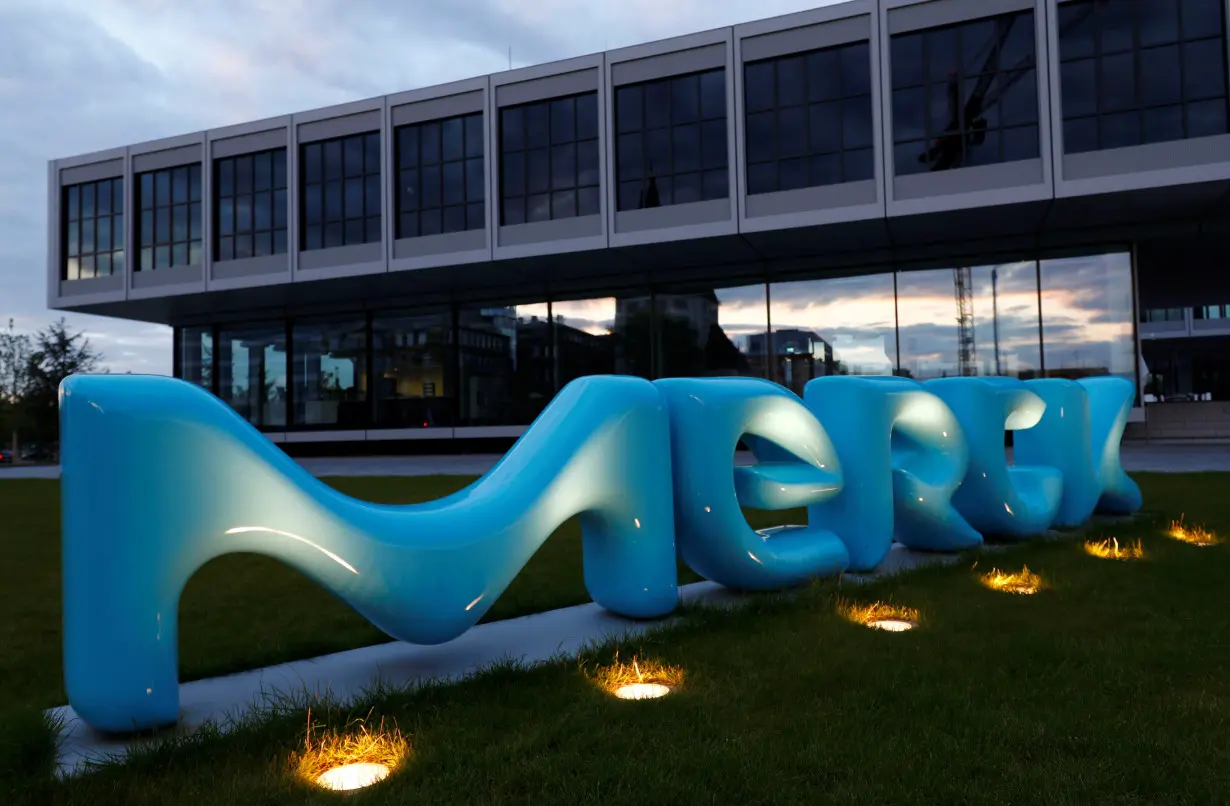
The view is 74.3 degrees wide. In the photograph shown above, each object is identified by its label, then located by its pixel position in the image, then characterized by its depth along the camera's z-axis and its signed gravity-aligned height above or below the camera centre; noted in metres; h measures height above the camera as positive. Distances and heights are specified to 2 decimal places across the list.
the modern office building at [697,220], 19.48 +5.77
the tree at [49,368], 43.38 +4.00
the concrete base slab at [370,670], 3.21 -1.19
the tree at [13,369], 48.09 +4.24
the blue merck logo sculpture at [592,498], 3.14 -0.40
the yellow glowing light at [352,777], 2.70 -1.17
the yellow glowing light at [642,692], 3.48 -1.16
